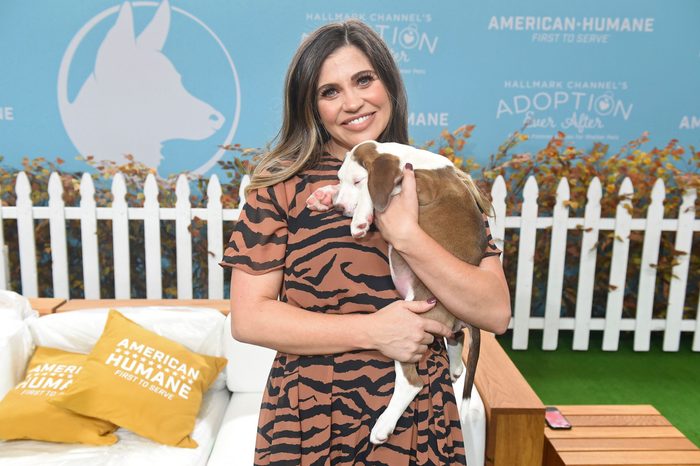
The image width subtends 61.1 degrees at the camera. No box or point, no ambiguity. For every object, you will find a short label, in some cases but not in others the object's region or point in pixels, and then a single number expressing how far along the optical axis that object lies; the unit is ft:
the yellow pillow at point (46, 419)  7.45
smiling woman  4.17
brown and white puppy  4.26
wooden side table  7.16
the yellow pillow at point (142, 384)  7.61
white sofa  7.32
